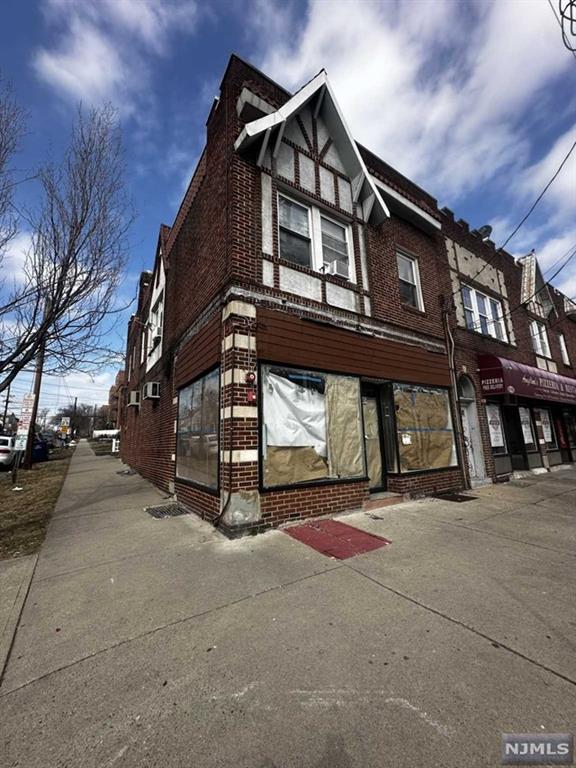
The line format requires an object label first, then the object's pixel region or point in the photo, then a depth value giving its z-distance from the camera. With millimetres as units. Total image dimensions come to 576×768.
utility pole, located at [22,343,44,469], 18359
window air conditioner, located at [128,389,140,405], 13942
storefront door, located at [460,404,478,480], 9789
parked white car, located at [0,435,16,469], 18438
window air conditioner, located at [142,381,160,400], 10370
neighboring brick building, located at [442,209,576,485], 10320
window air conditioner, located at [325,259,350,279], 7348
